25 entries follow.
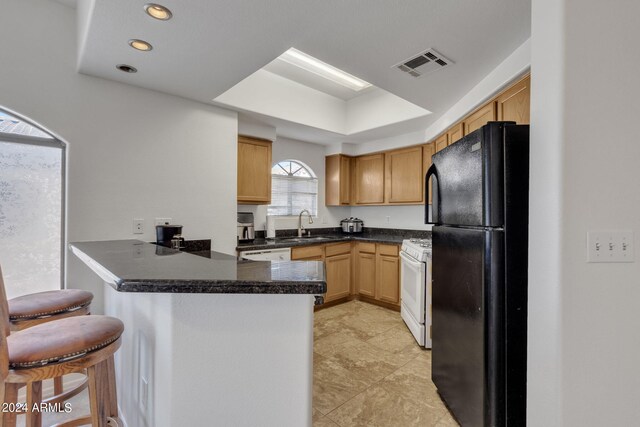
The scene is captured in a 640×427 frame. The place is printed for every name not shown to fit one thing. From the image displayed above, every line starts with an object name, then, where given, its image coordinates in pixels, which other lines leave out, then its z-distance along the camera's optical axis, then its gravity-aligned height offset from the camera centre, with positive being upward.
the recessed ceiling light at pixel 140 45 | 1.81 +1.11
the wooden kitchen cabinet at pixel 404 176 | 3.87 +0.57
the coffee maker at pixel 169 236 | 2.40 -0.18
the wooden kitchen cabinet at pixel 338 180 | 4.57 +0.58
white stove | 2.74 -0.77
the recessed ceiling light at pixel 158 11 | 1.51 +1.11
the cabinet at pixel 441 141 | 3.23 +0.88
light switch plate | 1.09 -0.12
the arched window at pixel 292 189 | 4.25 +0.41
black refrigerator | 1.32 -0.27
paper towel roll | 3.92 -0.16
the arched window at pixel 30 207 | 2.01 +0.07
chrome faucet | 4.34 -0.10
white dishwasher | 3.06 -0.44
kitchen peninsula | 0.97 -0.48
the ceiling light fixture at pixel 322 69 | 2.89 +1.62
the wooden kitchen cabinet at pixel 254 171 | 3.35 +0.54
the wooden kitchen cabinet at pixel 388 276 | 3.73 -0.82
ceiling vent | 2.01 +1.13
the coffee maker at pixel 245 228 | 3.57 -0.16
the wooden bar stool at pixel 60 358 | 1.00 -0.53
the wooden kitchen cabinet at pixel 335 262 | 3.68 -0.67
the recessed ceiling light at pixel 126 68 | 2.11 +1.12
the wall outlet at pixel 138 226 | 2.42 -0.09
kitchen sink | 3.79 -0.33
